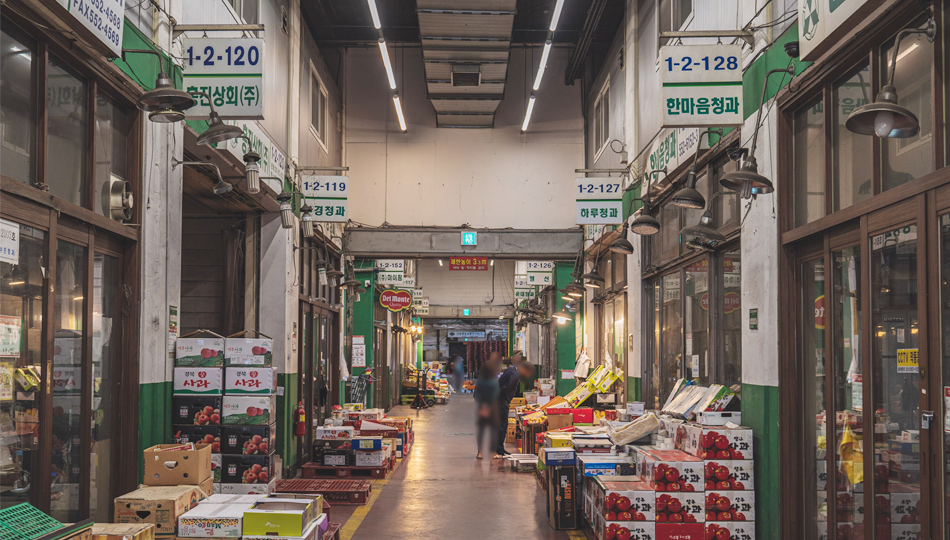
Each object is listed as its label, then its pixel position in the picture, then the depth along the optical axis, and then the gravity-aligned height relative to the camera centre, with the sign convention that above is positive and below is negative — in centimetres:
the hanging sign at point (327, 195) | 1093 +178
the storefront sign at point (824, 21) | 387 +155
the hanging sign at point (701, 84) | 596 +182
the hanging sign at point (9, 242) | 409 +43
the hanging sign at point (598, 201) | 1062 +164
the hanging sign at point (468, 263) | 1619 +124
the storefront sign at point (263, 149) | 844 +203
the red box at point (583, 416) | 1092 -130
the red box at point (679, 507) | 605 -142
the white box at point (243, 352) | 750 -28
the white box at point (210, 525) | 464 -119
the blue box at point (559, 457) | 735 -126
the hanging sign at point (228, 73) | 606 +194
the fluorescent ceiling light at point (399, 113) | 1372 +382
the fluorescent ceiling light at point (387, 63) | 1155 +403
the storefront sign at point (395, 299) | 1797 +54
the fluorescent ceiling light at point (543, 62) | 1129 +398
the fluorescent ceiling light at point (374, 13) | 1004 +403
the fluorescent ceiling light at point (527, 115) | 1400 +384
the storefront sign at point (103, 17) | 387 +157
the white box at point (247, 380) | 749 -55
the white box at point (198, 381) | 706 -53
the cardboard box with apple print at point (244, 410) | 750 -83
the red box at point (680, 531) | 604 -160
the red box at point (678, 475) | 605 -117
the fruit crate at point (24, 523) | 320 -84
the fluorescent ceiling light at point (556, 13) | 1000 +399
